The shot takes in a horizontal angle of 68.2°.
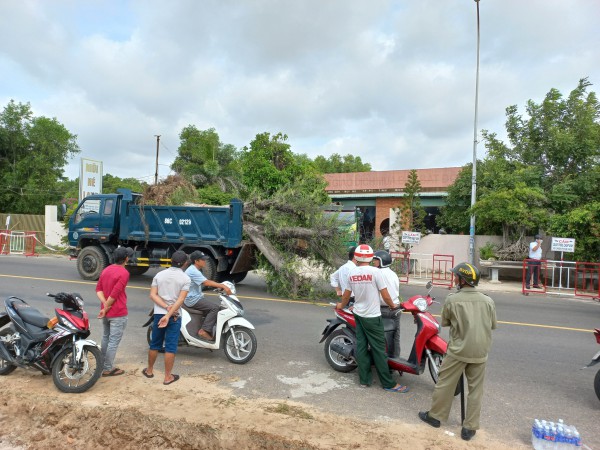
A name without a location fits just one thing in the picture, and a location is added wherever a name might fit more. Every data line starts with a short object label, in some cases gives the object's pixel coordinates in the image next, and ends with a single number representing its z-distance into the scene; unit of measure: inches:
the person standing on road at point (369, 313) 191.5
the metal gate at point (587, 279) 512.4
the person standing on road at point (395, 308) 206.9
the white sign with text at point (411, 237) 653.3
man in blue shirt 229.3
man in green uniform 154.9
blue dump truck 446.9
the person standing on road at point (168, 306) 196.1
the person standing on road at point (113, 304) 196.9
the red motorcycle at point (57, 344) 183.0
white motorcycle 226.7
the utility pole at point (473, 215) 662.5
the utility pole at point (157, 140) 1545.0
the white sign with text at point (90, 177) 983.6
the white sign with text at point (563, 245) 537.3
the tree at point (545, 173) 615.2
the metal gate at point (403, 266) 605.4
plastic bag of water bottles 142.7
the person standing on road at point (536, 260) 543.8
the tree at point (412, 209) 826.8
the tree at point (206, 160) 1032.8
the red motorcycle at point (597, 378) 188.7
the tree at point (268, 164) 824.2
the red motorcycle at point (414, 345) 190.1
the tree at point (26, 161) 1441.9
